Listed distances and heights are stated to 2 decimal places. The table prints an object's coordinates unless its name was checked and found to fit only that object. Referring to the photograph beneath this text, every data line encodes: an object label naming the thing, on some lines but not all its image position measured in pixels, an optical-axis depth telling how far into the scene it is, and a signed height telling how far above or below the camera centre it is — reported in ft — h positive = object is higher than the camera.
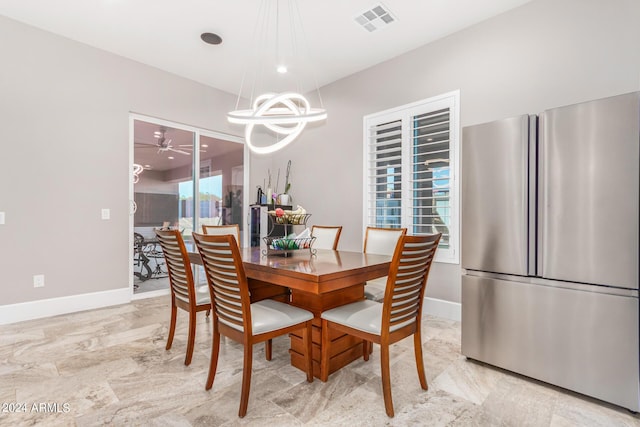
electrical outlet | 10.89 -2.33
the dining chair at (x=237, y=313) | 5.50 -1.96
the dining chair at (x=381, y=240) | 9.27 -0.78
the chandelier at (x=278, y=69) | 9.07 +6.36
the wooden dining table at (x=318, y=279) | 5.60 -1.21
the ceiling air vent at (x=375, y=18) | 9.76 +6.38
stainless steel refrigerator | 5.76 -0.65
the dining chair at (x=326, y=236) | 10.72 -0.78
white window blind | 10.97 +1.75
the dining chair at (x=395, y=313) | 5.50 -1.98
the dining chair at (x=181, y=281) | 7.22 -1.65
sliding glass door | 13.75 +1.37
